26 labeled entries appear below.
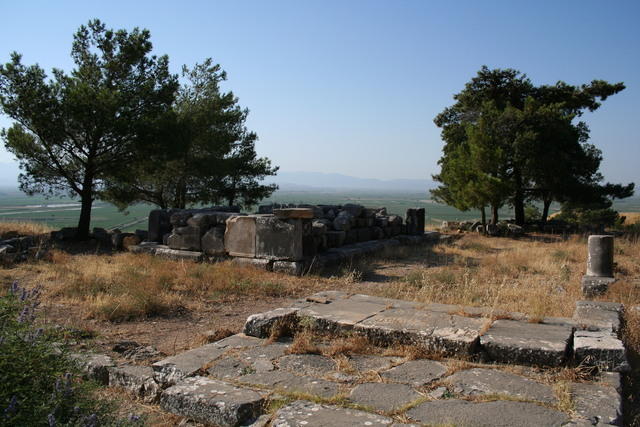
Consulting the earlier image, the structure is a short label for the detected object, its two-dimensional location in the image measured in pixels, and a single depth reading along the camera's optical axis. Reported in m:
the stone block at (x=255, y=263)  10.34
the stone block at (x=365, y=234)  14.04
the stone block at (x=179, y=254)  11.21
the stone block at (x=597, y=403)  3.20
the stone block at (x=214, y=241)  11.16
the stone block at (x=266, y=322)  5.24
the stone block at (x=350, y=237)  13.31
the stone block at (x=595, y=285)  7.81
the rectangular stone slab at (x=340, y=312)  5.15
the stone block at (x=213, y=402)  3.44
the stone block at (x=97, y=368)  4.38
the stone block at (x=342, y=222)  13.11
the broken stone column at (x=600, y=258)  8.56
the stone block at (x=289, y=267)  9.96
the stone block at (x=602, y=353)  3.96
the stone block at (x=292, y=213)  10.22
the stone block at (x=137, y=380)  4.07
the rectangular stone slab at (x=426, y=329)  4.48
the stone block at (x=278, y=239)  10.20
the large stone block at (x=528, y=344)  4.15
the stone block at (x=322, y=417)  3.21
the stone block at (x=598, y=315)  4.81
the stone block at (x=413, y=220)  17.16
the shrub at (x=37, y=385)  2.75
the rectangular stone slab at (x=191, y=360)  4.12
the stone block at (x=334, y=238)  12.49
